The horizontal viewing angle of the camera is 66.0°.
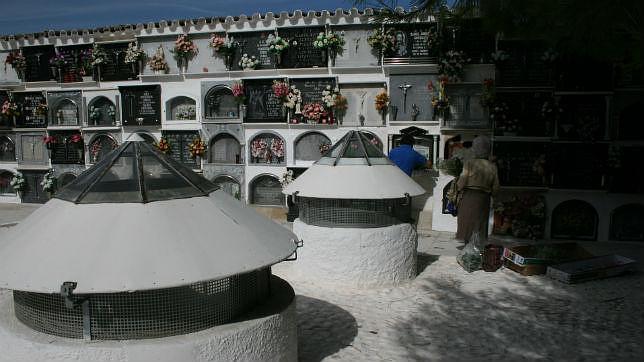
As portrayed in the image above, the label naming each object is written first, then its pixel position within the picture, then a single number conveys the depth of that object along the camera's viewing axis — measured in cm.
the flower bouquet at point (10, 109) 1424
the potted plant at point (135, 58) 1320
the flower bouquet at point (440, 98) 1062
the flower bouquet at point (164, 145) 1293
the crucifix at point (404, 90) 1124
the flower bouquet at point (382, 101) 1125
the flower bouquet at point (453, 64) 1051
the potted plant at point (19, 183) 1435
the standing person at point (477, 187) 736
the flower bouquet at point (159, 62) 1306
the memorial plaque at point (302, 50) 1202
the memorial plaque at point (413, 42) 1098
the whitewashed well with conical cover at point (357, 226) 639
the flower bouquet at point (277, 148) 1241
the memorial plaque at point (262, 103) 1230
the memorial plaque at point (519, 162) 1019
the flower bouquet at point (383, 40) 1112
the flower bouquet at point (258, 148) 1259
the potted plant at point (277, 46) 1194
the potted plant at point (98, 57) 1352
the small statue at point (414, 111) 1115
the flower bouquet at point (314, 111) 1177
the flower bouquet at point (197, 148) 1275
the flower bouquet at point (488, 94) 1014
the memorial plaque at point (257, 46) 1242
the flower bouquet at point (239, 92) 1228
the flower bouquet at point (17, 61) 1443
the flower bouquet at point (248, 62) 1235
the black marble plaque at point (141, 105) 1326
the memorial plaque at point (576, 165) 977
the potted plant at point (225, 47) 1244
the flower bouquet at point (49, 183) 1401
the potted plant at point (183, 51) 1281
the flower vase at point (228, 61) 1264
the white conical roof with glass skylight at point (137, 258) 298
